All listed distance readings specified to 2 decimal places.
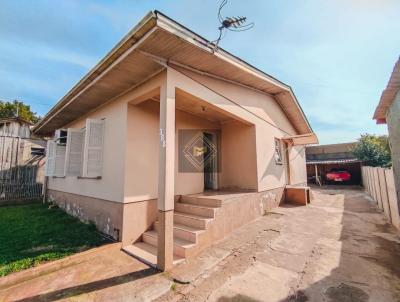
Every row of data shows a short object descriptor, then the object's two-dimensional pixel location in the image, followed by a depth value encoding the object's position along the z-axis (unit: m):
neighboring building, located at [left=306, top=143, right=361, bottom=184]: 19.19
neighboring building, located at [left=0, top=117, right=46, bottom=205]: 10.05
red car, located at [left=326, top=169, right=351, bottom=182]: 18.75
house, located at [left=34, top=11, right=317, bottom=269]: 3.62
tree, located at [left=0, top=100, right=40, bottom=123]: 21.22
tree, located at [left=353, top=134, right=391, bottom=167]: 17.48
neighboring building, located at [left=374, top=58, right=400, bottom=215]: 4.12
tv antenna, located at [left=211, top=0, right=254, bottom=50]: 3.72
